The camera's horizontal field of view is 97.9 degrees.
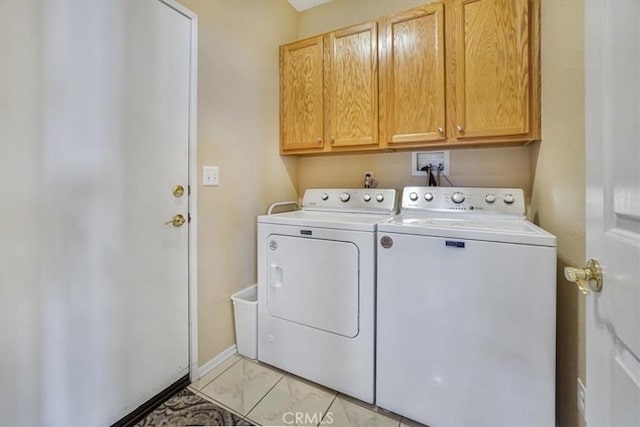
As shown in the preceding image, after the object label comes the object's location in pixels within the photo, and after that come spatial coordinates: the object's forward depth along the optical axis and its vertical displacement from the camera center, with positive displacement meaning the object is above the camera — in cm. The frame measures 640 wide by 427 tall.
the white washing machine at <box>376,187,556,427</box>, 110 -48
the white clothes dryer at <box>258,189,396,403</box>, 143 -48
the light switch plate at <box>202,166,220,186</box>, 165 +22
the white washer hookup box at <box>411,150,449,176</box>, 196 +37
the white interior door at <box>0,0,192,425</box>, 98 +3
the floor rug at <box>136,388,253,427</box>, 134 -101
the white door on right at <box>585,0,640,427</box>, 46 +1
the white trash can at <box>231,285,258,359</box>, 180 -74
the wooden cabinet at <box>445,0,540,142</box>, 148 +79
